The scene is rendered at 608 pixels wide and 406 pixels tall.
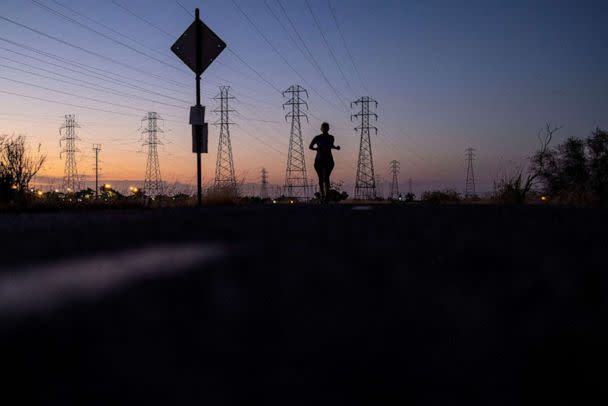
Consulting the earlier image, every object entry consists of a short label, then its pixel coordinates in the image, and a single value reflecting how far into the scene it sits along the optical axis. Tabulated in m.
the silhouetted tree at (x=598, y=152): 38.70
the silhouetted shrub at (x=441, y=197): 20.33
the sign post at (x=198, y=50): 10.21
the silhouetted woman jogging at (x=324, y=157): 13.28
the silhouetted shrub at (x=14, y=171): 9.73
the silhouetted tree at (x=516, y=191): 15.56
